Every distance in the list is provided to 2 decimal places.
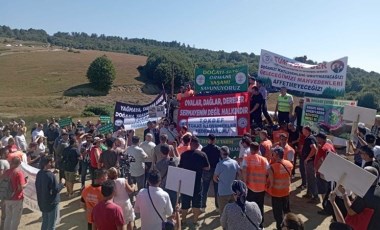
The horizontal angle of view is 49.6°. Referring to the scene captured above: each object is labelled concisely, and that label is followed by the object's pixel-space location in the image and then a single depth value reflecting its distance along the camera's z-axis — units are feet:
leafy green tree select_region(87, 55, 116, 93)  238.68
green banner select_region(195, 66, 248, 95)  48.19
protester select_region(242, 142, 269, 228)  28.25
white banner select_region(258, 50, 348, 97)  51.06
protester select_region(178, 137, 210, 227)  30.22
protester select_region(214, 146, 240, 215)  29.22
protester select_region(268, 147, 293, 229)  27.76
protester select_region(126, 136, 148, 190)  34.12
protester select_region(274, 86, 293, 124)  49.01
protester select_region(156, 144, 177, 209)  29.70
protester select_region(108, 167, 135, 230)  24.91
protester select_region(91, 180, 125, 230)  19.98
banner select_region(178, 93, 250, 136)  45.88
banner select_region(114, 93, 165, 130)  52.34
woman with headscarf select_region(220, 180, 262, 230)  18.65
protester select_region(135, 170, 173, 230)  22.16
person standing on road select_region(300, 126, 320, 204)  36.03
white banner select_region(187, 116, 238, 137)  45.94
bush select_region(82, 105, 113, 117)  157.59
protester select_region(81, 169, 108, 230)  23.74
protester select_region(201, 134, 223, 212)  33.01
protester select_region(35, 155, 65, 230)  26.71
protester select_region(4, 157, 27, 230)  28.32
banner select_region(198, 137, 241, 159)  45.42
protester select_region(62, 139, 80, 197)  39.29
